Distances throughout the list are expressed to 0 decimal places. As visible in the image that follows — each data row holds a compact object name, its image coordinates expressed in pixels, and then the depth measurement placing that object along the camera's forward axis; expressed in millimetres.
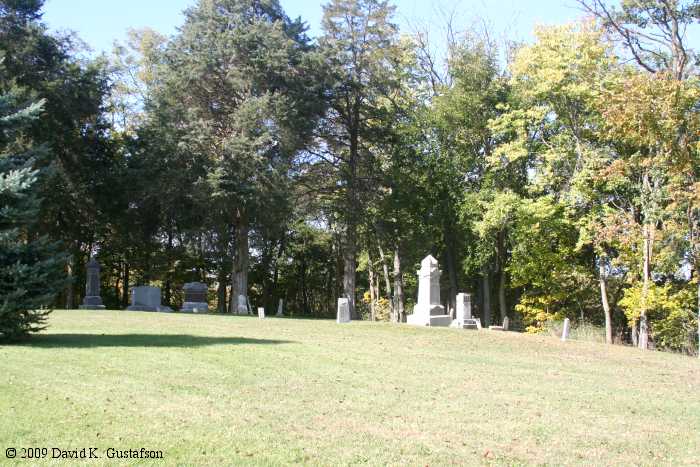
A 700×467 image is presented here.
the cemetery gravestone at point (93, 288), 32156
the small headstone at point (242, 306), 32644
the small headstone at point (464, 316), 26047
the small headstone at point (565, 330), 23323
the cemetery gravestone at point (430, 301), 26172
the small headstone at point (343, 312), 25547
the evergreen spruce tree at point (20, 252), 13492
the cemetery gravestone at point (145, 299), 31516
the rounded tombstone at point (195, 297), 33031
